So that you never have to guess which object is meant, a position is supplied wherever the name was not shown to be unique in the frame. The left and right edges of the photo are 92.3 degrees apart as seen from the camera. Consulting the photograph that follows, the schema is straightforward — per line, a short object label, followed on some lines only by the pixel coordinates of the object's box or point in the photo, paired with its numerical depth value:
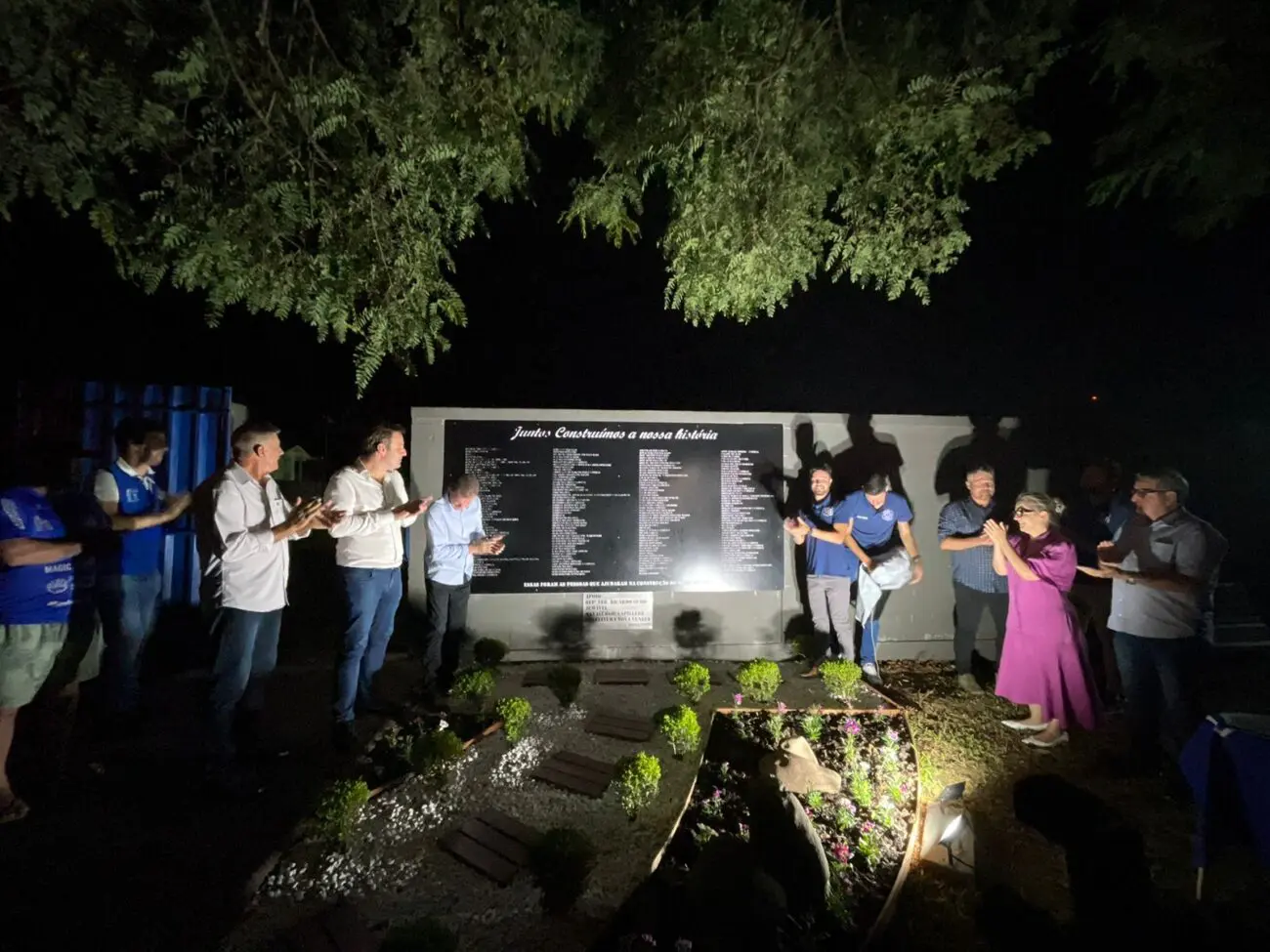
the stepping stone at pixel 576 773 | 4.13
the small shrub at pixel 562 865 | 3.02
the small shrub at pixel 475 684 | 5.37
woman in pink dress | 4.84
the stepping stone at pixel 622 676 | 6.22
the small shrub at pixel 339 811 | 3.38
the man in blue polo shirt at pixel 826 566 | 6.30
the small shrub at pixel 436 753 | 4.10
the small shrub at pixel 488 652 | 6.39
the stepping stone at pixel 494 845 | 3.31
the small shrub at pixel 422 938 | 2.48
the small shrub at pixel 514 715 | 4.74
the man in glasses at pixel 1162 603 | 4.28
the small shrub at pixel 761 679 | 5.50
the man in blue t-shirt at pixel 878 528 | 6.18
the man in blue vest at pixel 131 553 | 4.75
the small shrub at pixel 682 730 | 4.58
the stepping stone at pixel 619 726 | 4.97
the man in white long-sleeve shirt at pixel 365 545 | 4.63
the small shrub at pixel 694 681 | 5.54
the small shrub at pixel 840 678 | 5.65
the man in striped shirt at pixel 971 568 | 5.87
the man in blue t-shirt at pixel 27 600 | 3.68
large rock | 4.14
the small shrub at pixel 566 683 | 5.60
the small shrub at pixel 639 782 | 3.89
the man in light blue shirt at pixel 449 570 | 5.66
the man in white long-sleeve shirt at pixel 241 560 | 3.88
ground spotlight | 3.55
